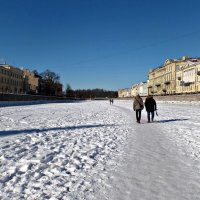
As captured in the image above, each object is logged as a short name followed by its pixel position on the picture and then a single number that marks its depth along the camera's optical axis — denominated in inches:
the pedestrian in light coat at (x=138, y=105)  475.4
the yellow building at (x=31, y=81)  3669.5
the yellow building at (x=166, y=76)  2969.3
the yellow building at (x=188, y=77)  2335.3
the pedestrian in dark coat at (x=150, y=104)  481.9
